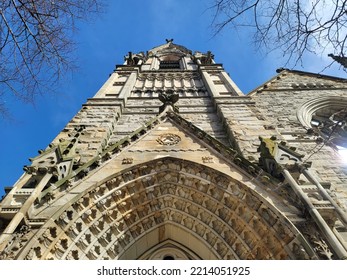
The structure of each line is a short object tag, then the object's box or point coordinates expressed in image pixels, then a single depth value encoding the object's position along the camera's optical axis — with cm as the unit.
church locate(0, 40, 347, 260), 473
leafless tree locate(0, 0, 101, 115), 369
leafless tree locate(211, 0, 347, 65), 361
